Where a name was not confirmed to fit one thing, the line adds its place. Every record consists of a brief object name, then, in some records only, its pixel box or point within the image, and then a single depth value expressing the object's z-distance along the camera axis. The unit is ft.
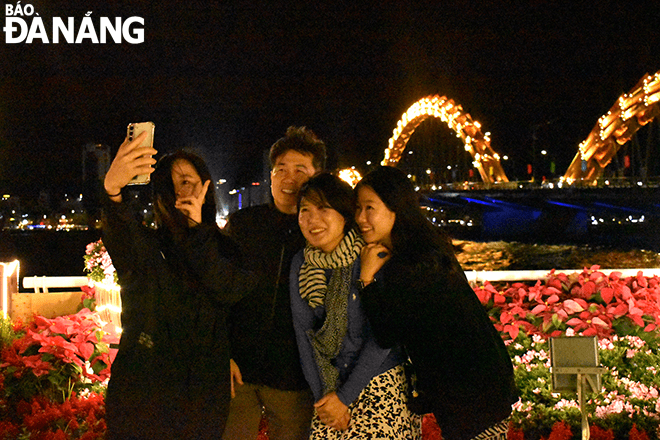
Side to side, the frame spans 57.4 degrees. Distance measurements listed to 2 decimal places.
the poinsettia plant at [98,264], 17.95
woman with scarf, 7.97
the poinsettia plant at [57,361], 13.26
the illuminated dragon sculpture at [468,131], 138.31
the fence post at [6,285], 19.81
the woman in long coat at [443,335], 7.88
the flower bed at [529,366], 12.24
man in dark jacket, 8.90
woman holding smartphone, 7.35
